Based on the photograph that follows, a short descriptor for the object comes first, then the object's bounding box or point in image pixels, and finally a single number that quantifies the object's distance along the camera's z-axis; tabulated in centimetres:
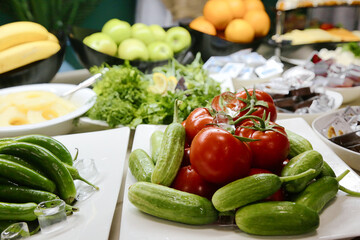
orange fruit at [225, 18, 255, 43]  211
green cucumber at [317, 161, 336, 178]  81
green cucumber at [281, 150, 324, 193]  75
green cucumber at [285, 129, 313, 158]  88
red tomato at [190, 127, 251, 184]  73
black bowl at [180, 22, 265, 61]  207
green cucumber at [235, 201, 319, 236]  66
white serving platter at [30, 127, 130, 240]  72
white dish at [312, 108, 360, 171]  102
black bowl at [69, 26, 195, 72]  179
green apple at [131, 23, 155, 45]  195
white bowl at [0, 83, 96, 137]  120
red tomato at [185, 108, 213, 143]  88
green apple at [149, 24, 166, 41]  200
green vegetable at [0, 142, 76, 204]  81
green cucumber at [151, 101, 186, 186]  79
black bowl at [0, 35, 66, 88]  163
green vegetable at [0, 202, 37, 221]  71
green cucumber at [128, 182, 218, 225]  71
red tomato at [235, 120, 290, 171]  78
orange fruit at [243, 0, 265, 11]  231
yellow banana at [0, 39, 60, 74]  160
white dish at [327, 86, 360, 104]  156
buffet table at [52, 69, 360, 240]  85
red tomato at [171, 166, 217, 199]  78
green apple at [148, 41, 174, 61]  188
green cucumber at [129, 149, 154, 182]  84
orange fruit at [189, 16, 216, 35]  212
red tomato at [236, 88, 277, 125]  91
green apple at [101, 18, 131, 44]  192
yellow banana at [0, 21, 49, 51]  167
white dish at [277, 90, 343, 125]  129
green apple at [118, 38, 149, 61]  182
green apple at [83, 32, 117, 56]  182
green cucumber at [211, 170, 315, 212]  69
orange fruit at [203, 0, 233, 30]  219
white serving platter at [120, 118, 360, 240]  68
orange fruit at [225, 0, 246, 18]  223
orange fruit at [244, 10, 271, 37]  220
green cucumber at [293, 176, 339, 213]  72
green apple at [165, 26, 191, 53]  199
